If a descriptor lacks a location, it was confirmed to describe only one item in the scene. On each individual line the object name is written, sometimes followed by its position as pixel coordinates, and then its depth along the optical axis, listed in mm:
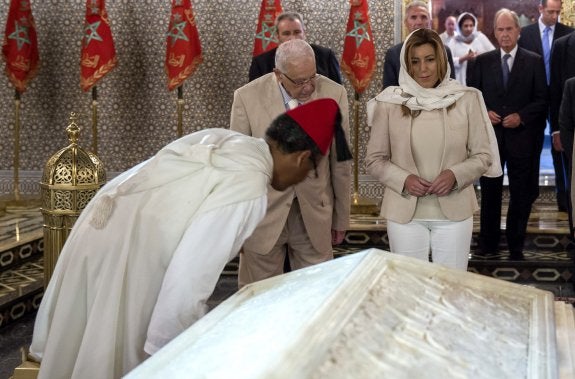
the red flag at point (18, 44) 8586
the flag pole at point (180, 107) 8547
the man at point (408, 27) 6977
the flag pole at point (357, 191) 8234
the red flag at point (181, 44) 8492
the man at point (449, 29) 9047
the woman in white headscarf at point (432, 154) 4121
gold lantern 3945
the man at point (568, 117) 5934
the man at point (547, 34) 7797
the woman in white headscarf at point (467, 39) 8812
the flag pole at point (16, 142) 8641
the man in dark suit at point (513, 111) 6750
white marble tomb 1843
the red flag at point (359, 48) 8289
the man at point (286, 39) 6047
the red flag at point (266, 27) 8180
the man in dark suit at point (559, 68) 7023
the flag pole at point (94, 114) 8633
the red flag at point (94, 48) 8547
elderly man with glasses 4191
